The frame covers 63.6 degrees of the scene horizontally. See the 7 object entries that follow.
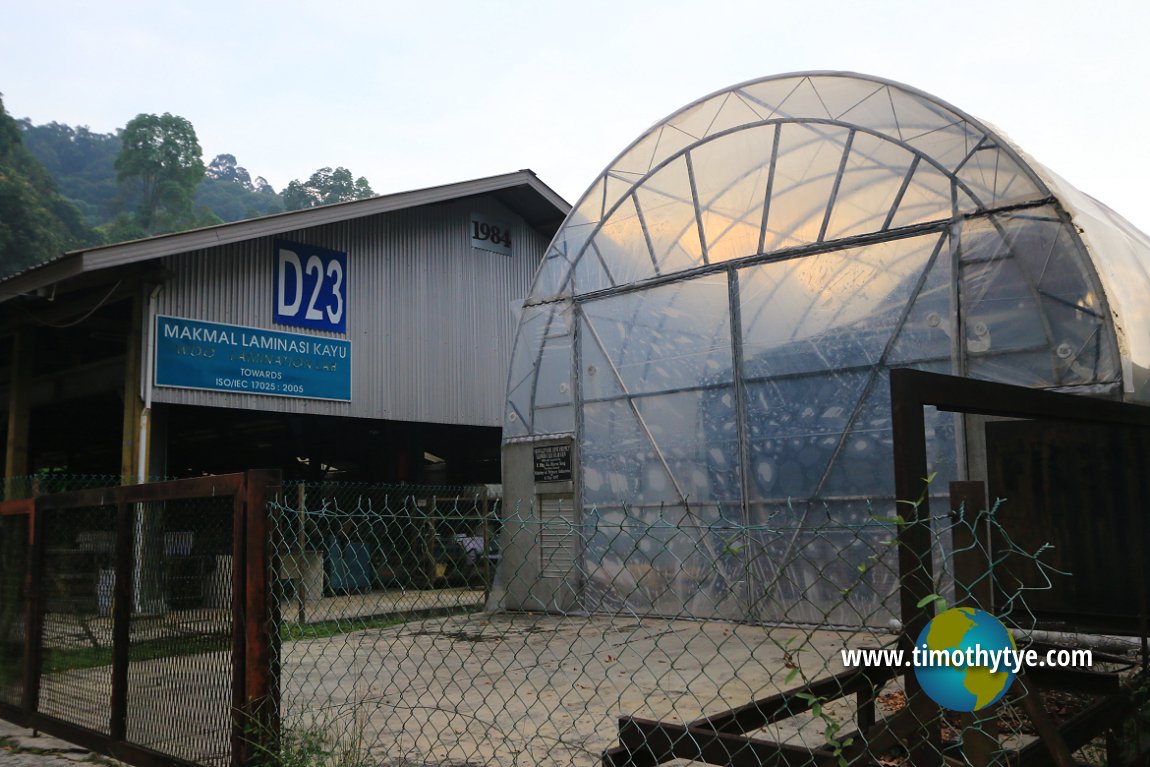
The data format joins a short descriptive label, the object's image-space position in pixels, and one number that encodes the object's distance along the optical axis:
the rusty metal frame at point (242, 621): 4.12
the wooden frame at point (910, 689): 2.59
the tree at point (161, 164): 69.31
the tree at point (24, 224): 39.91
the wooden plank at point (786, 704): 3.87
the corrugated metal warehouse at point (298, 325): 14.73
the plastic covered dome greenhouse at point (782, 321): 10.55
